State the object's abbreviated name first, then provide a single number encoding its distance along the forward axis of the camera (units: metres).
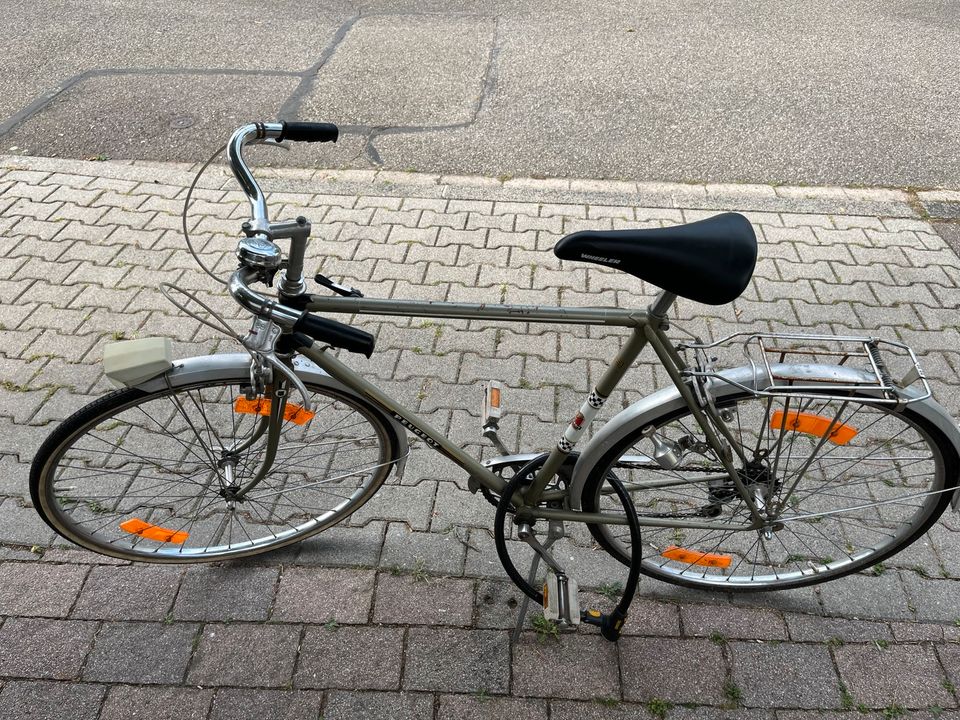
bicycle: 1.79
